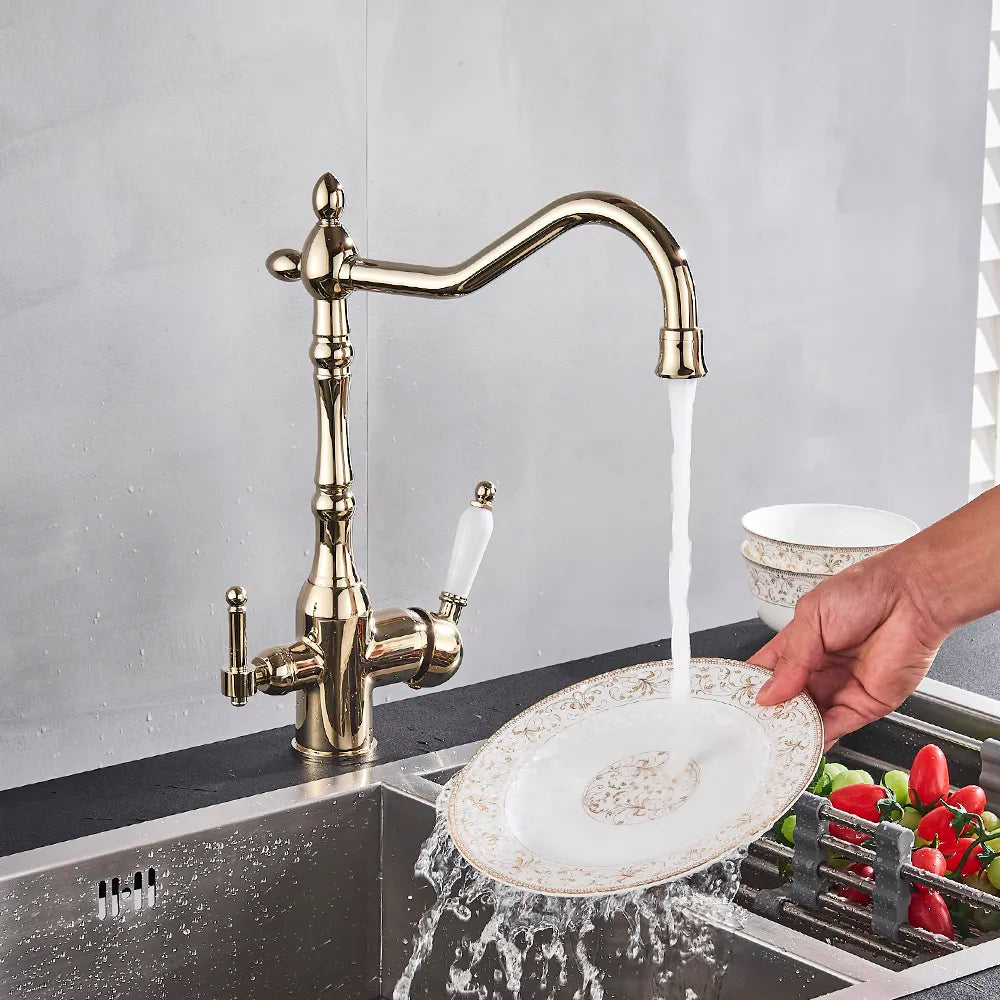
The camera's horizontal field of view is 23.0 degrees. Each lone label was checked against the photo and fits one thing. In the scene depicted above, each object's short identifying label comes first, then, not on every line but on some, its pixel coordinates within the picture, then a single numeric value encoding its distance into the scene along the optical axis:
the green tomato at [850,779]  1.46
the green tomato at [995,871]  1.37
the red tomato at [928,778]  1.44
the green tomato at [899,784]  1.45
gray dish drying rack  1.33
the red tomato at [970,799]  1.41
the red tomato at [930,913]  1.34
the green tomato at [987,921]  1.35
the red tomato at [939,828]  1.39
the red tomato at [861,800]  1.42
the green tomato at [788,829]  1.43
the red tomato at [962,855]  1.37
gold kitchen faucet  1.37
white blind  2.12
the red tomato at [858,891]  1.38
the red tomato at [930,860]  1.36
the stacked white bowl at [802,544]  1.63
